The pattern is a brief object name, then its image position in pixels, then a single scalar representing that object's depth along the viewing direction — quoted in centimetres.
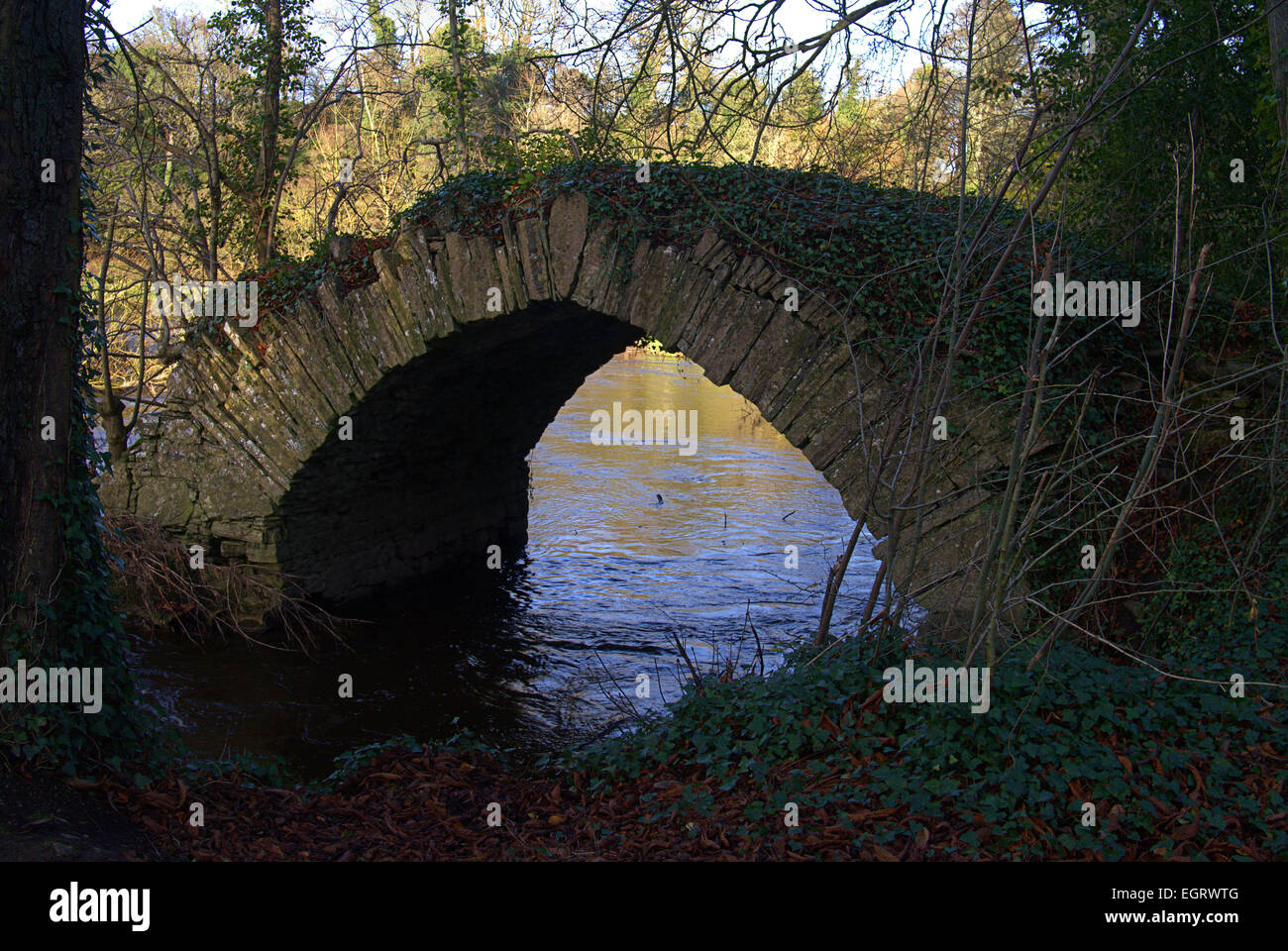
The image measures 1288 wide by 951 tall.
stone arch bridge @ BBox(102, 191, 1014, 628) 592
